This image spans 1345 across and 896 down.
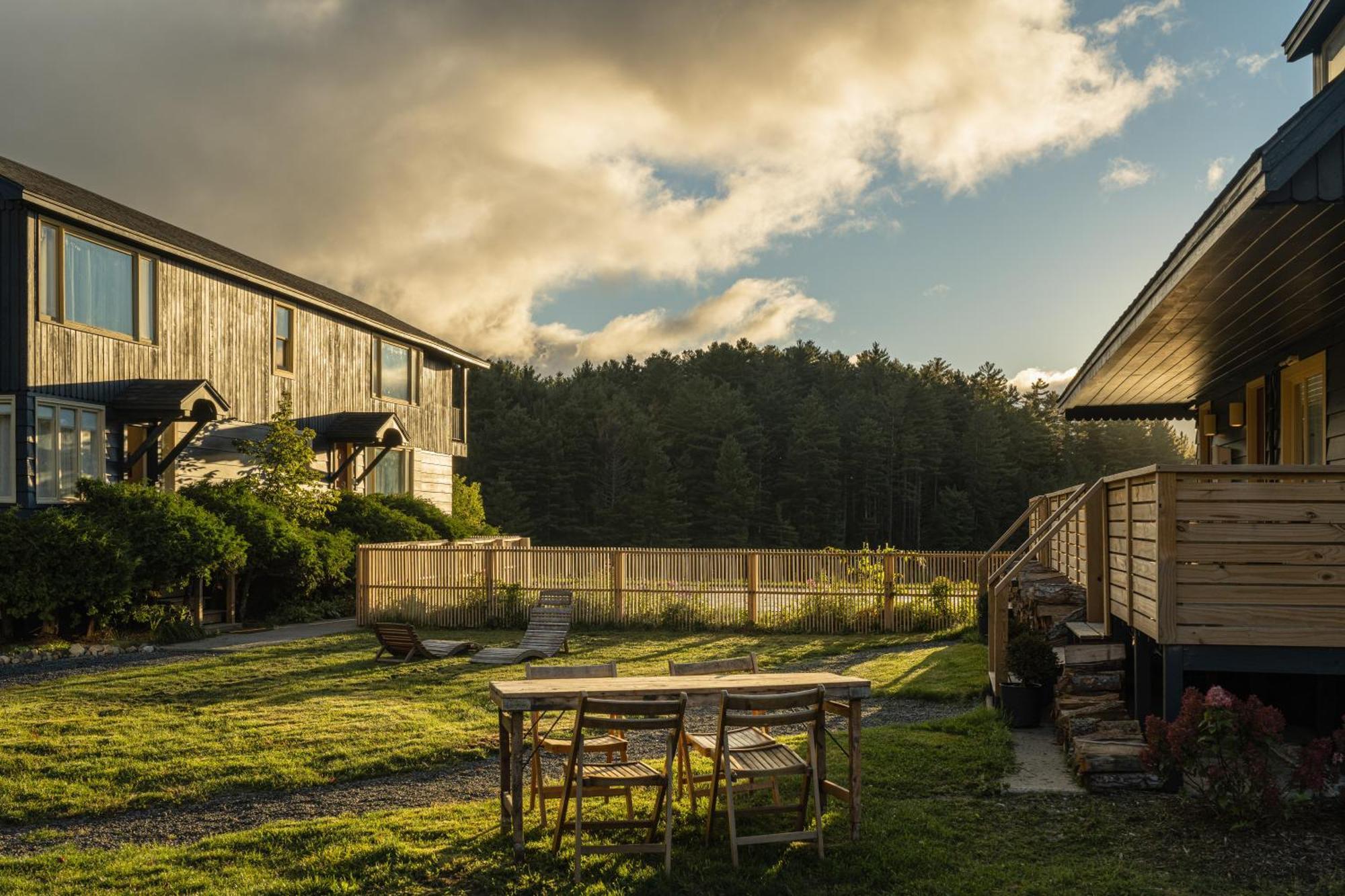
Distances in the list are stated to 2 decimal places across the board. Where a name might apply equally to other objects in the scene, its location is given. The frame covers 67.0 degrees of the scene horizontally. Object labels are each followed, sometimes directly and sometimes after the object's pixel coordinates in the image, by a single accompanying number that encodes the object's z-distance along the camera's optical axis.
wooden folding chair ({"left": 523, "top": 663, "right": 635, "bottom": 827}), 6.58
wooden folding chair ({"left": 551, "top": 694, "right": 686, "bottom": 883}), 5.69
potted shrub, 9.31
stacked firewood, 7.21
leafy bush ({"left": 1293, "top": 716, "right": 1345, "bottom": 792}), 6.12
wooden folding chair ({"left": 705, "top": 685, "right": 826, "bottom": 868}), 5.80
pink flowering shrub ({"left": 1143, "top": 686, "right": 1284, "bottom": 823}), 6.14
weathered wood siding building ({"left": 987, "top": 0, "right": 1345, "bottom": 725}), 6.44
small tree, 21.64
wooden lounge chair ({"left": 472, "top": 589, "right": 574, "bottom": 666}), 15.23
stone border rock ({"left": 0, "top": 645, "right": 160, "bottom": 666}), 14.44
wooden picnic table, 6.03
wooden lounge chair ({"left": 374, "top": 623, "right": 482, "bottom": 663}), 15.00
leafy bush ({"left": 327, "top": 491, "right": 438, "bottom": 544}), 23.62
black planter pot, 9.38
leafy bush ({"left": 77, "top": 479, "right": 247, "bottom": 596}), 16.31
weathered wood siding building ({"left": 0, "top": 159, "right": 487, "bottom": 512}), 16.30
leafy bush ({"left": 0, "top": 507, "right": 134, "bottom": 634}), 14.96
